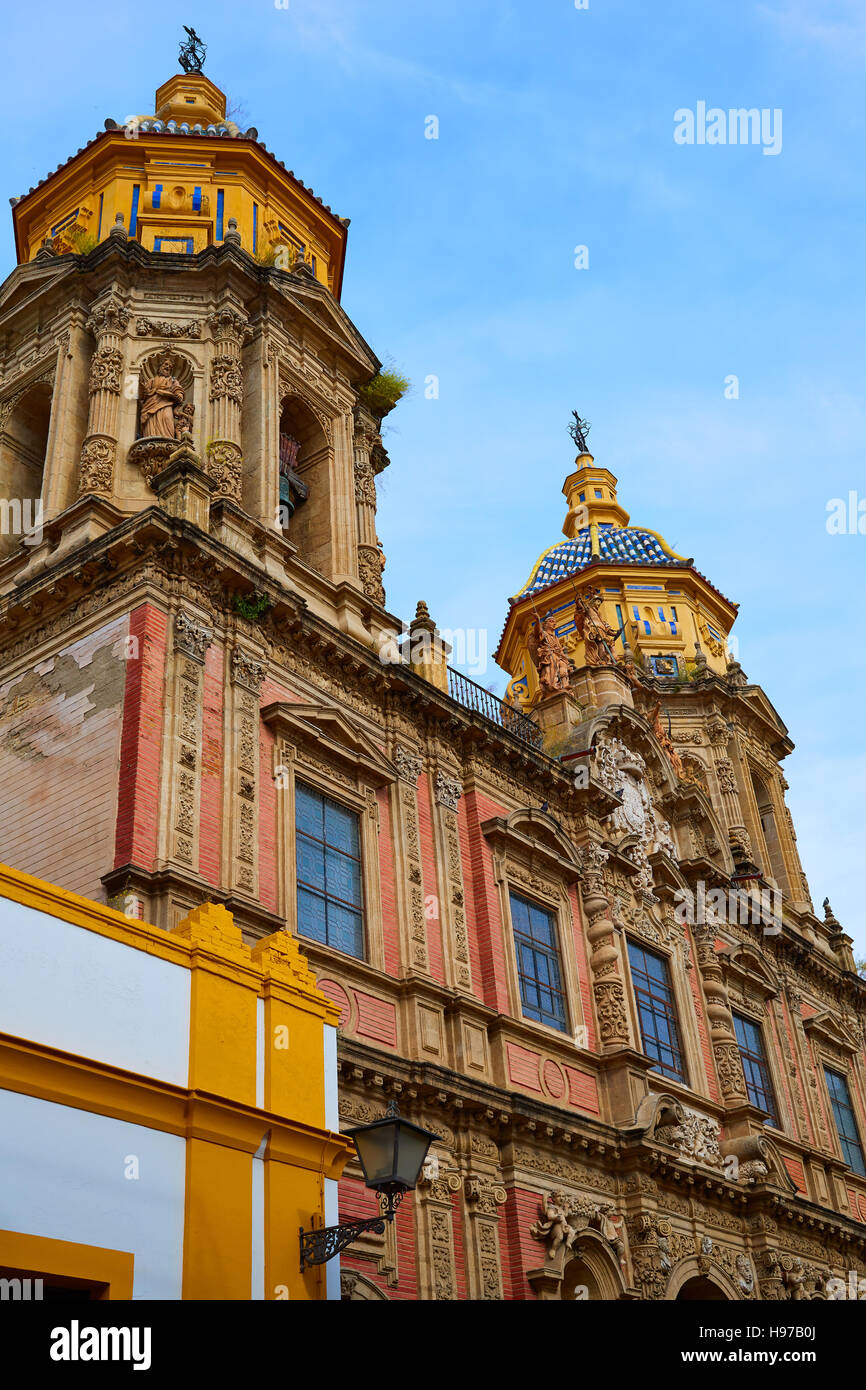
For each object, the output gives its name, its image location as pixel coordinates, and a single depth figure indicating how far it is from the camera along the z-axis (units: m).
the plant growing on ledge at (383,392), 22.81
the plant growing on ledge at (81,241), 21.02
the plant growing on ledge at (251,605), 16.48
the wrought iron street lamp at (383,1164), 9.29
